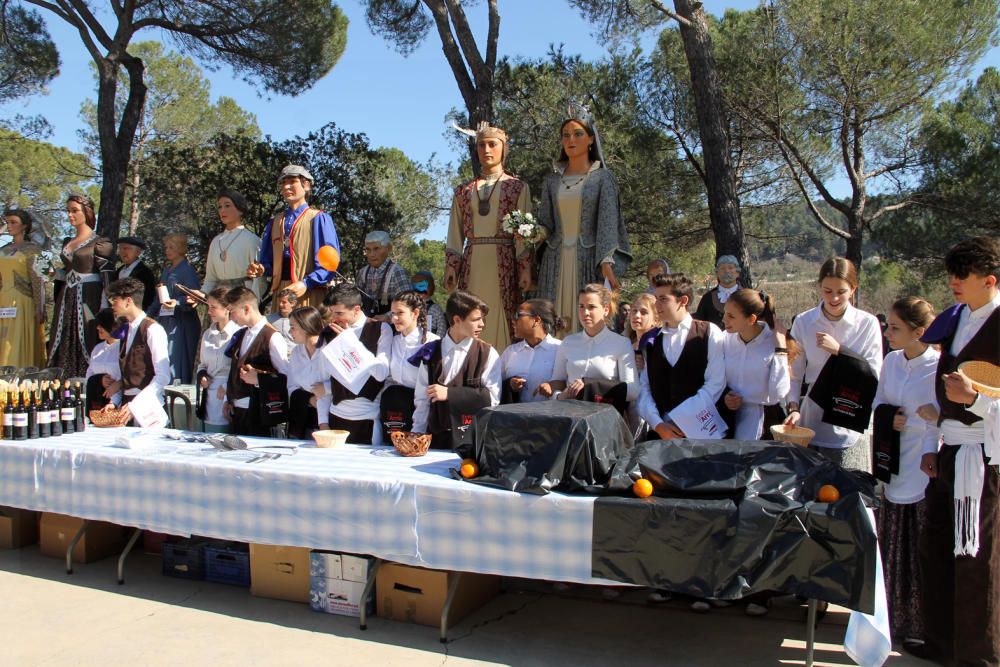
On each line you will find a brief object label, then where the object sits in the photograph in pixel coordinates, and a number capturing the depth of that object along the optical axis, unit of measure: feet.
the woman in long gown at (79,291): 21.88
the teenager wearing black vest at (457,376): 12.84
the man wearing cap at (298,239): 18.45
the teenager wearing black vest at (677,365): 12.43
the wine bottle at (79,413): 13.85
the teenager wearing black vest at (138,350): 15.42
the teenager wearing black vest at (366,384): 14.03
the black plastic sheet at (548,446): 9.50
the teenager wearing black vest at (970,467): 9.16
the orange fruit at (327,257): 18.20
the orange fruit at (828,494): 8.63
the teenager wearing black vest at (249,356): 15.10
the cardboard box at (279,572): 11.54
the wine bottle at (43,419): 13.20
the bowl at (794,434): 10.13
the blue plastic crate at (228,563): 12.22
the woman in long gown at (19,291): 22.71
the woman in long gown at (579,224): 17.12
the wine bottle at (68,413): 13.65
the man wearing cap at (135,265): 21.45
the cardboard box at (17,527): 14.02
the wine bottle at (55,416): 13.38
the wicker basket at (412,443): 11.58
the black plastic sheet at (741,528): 8.42
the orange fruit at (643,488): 9.12
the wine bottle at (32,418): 13.10
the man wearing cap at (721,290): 21.27
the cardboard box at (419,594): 10.57
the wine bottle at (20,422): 12.92
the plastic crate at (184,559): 12.51
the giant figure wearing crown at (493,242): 18.04
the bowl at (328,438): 12.42
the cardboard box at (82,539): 13.25
